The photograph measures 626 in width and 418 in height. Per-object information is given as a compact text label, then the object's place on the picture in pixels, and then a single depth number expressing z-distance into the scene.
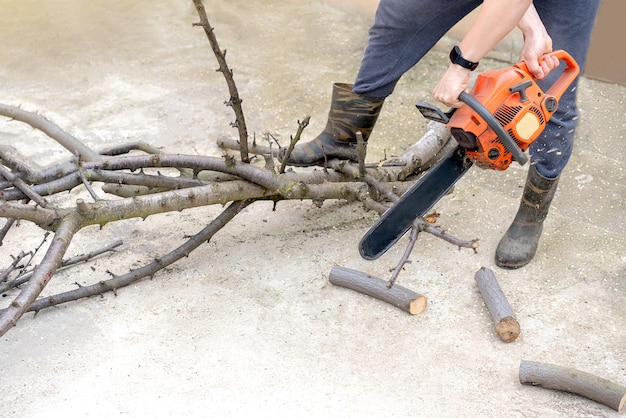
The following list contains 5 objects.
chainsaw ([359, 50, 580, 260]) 2.02
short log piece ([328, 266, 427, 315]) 2.36
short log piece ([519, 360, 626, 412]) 1.98
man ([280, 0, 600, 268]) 2.03
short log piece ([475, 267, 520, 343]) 2.24
